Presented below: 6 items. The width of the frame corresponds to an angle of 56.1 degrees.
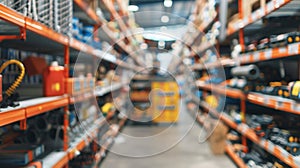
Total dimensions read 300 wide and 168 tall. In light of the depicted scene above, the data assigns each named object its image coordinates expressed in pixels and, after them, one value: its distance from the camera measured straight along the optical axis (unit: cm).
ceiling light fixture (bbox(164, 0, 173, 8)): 813
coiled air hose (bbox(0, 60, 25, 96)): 136
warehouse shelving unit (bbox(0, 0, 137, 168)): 115
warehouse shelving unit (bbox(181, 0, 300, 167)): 171
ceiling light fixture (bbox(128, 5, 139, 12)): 568
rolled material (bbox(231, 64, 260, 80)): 233
